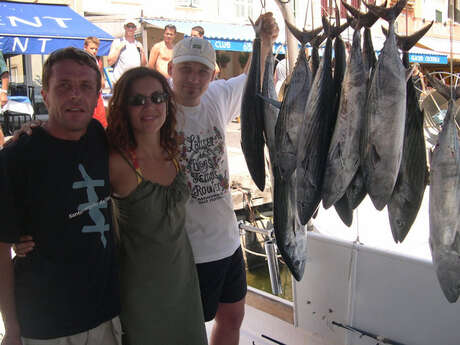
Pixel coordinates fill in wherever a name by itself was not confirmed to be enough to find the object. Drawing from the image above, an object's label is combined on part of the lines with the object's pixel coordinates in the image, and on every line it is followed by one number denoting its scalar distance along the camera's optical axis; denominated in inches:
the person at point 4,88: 213.0
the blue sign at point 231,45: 382.6
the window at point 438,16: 857.8
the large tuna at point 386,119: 46.6
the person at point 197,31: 190.2
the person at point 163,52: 203.0
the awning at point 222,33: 386.9
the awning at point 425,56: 522.0
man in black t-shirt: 49.2
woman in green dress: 57.4
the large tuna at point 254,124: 63.2
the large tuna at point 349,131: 49.3
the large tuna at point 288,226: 60.1
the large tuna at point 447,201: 47.6
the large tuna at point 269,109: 61.7
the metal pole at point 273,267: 111.6
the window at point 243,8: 629.9
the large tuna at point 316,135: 51.9
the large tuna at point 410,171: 49.8
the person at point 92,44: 200.5
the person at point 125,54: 219.0
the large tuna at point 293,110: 54.9
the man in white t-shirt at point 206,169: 69.6
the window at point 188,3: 570.3
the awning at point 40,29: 254.4
